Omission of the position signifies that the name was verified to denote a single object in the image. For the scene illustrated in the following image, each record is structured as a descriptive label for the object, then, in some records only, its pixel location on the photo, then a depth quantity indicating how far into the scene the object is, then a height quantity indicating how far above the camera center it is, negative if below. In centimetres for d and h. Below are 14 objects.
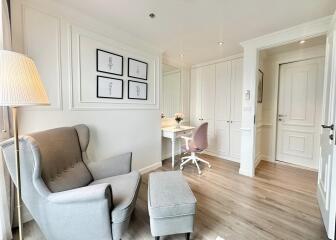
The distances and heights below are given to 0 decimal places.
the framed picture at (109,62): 216 +70
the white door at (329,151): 138 -37
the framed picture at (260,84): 319 +60
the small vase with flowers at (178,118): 353 -13
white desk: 310 -41
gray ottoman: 131 -83
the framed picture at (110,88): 219 +35
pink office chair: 297 -58
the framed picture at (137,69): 254 +72
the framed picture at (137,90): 256 +37
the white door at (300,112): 303 +2
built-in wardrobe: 350 +23
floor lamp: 89 +16
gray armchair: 116 -69
